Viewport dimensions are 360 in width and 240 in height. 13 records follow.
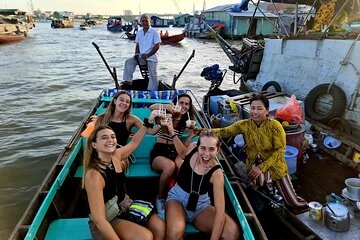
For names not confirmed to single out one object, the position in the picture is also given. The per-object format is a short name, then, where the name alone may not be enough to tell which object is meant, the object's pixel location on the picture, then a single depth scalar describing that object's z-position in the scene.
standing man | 7.65
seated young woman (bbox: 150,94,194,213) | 3.88
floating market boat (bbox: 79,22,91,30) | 67.94
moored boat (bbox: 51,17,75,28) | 72.62
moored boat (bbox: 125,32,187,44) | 35.16
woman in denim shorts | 2.94
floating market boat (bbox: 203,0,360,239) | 4.11
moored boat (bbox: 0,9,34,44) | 32.59
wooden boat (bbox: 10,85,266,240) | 2.99
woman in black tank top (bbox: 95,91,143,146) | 4.22
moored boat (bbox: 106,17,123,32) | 61.16
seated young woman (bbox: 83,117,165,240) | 2.60
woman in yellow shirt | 3.83
